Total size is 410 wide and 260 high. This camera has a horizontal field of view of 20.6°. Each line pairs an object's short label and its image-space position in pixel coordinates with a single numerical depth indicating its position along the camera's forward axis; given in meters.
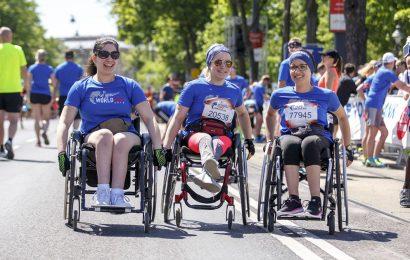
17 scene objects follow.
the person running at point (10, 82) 17.83
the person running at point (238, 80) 22.78
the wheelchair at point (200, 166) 9.37
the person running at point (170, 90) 26.53
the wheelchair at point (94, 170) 8.93
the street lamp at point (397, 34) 38.78
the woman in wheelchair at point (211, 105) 9.73
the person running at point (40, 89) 21.77
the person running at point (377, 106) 16.80
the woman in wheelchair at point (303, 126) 9.16
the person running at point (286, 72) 14.84
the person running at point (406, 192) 11.59
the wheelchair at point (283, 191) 9.04
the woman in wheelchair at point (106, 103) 9.34
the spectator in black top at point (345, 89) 16.70
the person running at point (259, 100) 26.89
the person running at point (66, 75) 20.78
